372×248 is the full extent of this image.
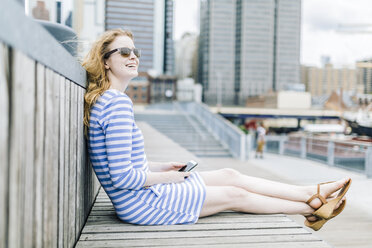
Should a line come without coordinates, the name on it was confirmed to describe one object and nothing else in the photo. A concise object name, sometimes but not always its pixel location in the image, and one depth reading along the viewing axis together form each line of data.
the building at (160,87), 101.69
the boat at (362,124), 39.18
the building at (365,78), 133.88
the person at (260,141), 14.74
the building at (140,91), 102.19
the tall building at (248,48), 139.00
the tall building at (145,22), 134.75
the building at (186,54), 171.40
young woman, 1.95
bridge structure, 54.97
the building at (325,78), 175.25
